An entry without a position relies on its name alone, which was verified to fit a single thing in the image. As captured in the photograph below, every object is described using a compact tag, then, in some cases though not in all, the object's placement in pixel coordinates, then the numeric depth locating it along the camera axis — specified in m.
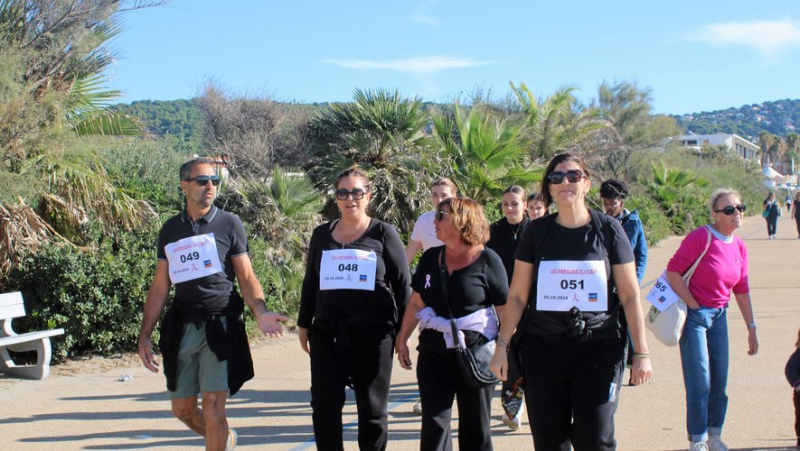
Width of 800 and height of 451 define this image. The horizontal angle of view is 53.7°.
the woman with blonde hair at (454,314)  4.21
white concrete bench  7.21
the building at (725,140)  120.80
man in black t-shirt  4.38
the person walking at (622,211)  5.69
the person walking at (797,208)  27.52
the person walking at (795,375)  5.03
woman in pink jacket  5.07
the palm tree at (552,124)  20.09
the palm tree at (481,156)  13.00
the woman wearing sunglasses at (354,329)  4.37
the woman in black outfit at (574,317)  3.59
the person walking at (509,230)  5.89
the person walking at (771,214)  28.28
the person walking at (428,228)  6.24
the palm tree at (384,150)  12.45
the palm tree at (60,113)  7.88
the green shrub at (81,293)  7.61
